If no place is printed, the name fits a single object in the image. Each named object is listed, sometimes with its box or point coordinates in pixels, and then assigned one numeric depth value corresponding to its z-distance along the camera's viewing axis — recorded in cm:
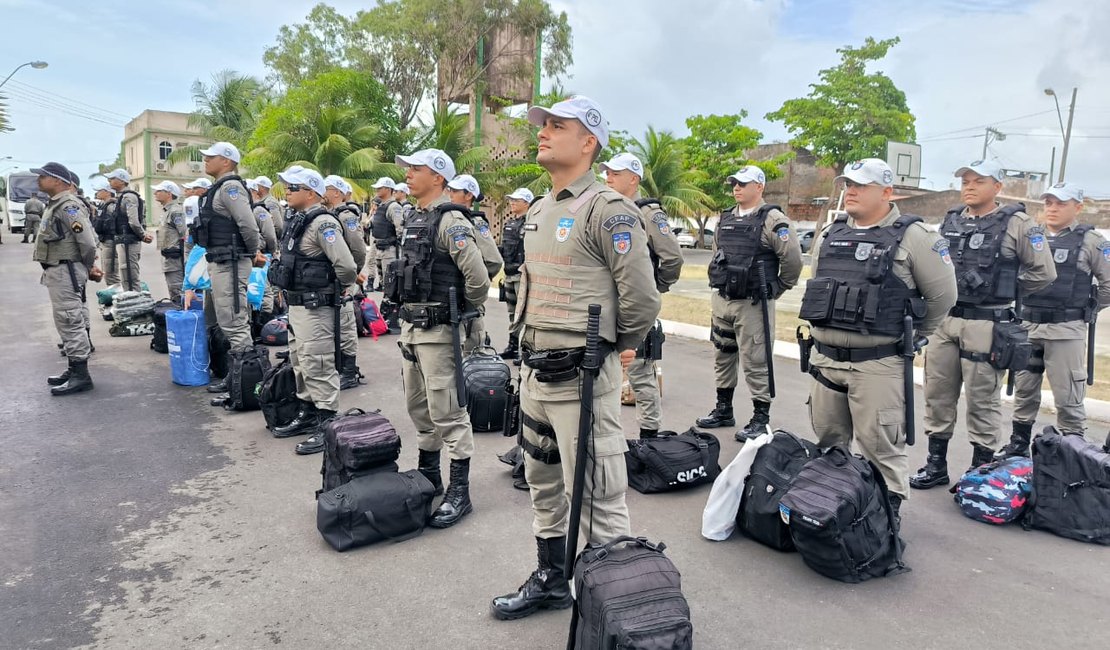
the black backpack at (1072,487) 389
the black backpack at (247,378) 621
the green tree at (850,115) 3569
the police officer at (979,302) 458
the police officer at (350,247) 674
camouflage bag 412
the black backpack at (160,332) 842
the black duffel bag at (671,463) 447
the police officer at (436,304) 399
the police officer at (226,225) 637
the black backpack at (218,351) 696
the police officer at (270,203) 1071
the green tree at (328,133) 1911
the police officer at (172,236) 927
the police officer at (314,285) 517
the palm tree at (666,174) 3050
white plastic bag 389
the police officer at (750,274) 548
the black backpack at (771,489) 374
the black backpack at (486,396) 571
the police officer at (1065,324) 501
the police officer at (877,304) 367
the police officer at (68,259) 644
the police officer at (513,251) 809
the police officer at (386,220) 1071
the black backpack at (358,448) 387
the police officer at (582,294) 280
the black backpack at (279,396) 561
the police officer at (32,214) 2450
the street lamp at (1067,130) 2864
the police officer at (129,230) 1034
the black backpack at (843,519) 333
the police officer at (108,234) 1059
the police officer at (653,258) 484
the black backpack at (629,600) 231
